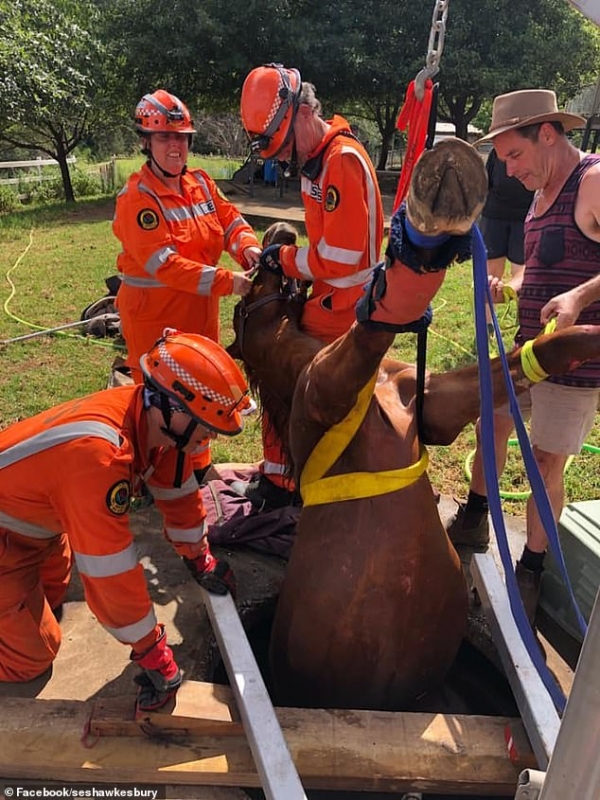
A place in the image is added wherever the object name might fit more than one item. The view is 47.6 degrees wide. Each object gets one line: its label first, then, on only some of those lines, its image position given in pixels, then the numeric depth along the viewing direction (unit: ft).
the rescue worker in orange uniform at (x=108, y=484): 7.27
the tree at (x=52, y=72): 50.80
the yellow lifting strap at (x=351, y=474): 7.05
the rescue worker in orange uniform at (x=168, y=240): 11.56
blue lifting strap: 5.26
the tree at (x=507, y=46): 57.21
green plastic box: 9.42
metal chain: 6.19
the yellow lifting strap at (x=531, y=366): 6.39
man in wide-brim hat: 9.12
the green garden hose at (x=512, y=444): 14.33
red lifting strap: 7.43
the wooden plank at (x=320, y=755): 6.93
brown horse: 7.07
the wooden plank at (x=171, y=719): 7.25
